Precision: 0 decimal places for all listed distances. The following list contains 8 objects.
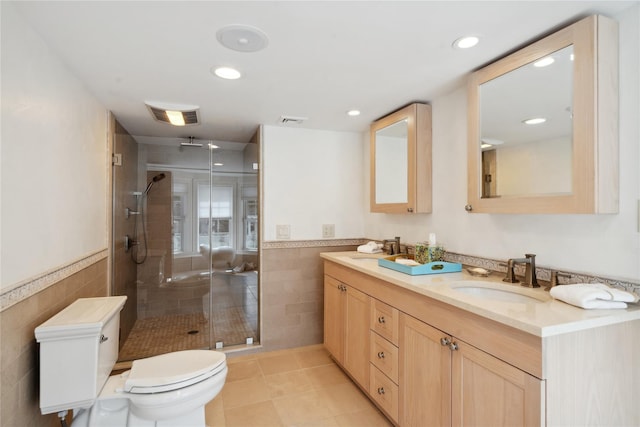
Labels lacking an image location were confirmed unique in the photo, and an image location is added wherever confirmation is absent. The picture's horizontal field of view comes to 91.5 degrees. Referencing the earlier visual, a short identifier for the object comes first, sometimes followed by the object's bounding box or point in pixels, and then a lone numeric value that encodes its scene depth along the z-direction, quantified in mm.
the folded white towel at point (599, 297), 1129
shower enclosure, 3039
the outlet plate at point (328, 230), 3089
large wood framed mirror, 1226
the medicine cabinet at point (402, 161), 2252
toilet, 1363
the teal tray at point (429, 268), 1806
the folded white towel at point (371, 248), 2709
